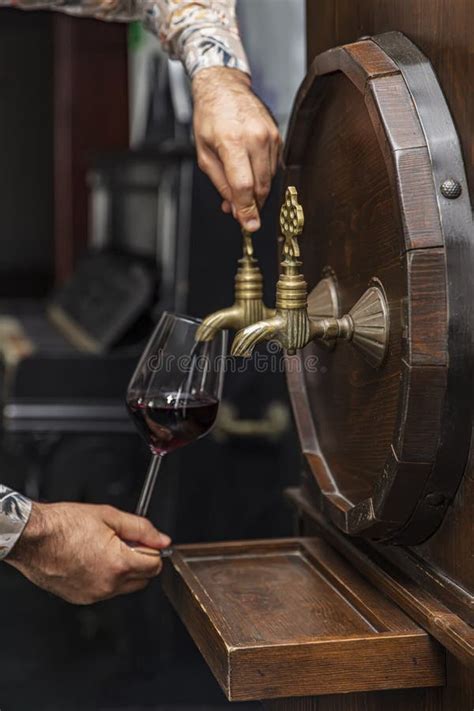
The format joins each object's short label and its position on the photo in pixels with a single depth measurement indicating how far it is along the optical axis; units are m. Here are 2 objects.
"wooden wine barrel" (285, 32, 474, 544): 1.56
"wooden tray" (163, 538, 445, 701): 1.59
